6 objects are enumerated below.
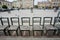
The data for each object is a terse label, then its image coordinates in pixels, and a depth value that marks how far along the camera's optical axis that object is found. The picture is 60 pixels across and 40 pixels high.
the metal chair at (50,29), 1.07
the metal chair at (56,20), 1.45
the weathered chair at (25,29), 1.07
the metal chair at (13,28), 1.06
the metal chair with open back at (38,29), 1.07
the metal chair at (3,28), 1.07
